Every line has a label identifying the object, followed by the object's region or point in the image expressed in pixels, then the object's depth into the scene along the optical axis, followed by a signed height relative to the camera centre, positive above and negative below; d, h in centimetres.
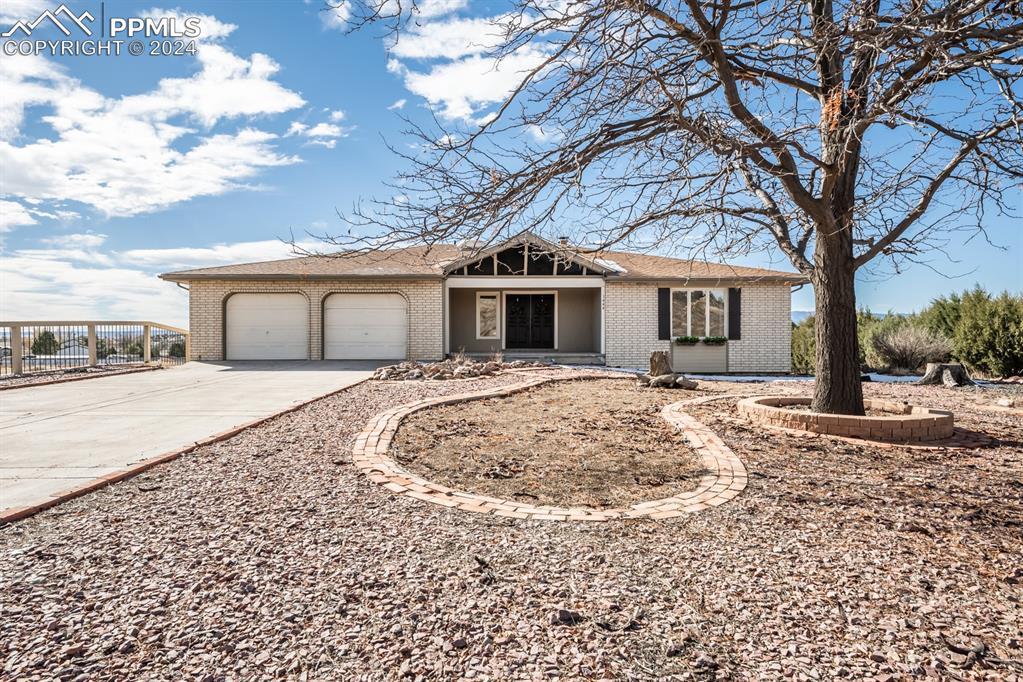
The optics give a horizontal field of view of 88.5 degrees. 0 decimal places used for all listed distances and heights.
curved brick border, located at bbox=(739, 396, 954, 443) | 505 -82
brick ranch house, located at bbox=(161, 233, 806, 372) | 1465 +101
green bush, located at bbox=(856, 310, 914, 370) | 1384 +27
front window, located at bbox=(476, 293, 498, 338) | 1675 +89
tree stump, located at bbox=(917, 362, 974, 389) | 975 -66
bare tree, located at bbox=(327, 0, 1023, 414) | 402 +181
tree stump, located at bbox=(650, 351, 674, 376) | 906 -39
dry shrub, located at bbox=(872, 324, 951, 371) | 1277 -18
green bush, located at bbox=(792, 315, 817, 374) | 1607 -21
